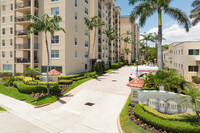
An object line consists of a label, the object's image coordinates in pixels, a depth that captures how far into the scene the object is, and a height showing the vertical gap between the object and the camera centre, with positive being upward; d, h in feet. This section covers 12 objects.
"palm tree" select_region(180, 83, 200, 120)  28.94 -7.58
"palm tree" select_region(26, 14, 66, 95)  54.94 +17.79
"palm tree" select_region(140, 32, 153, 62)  142.61 +31.85
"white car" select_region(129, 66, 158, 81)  78.80 -4.11
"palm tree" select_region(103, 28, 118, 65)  148.83 +37.29
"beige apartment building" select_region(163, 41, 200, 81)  83.27 +3.39
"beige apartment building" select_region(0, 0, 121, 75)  88.99 +20.69
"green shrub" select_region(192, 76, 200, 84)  72.02 -9.73
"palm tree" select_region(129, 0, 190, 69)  54.24 +25.15
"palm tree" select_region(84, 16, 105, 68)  101.04 +34.94
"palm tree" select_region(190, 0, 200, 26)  79.00 +34.20
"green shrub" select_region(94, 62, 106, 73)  113.09 -2.87
